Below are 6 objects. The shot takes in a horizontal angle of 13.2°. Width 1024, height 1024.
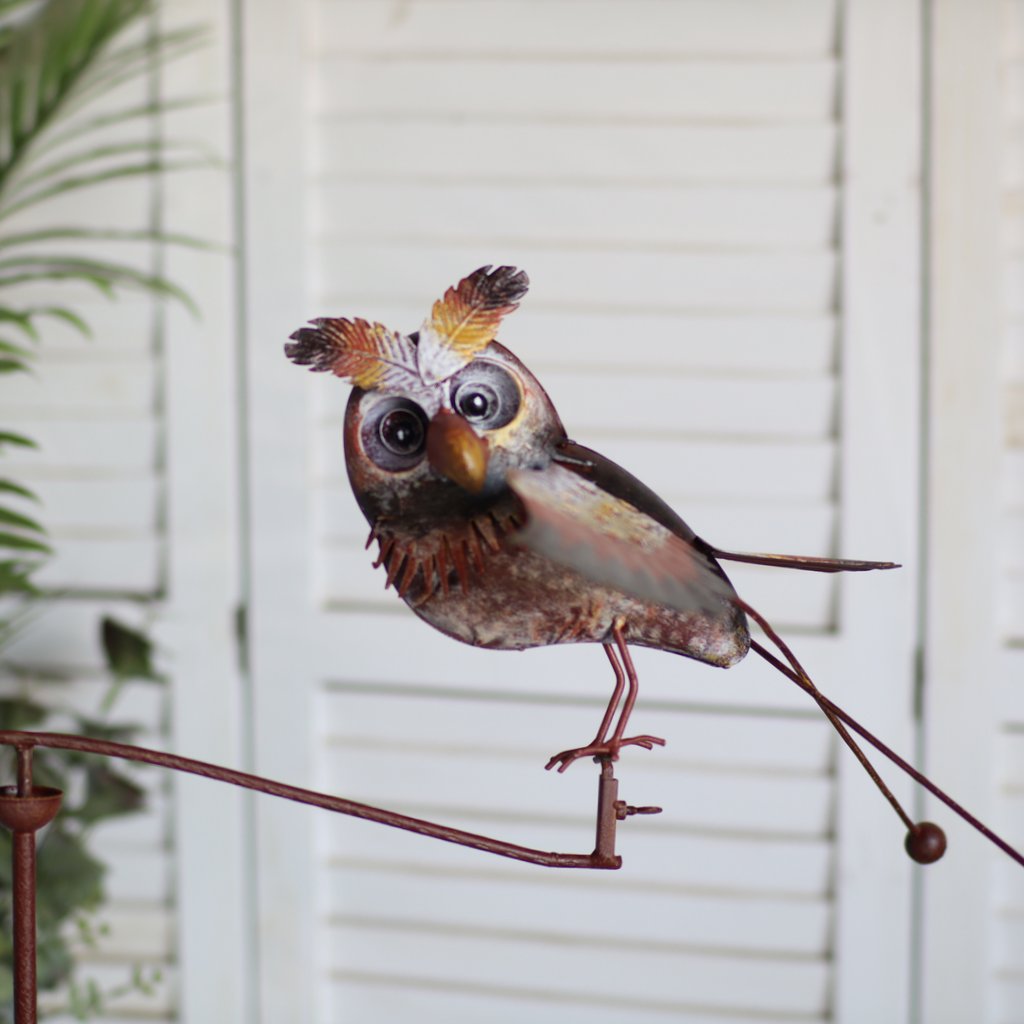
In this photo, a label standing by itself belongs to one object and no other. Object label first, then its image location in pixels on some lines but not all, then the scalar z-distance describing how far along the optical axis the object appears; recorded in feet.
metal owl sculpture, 7.62
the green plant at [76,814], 11.59
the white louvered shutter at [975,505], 11.32
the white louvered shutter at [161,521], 12.66
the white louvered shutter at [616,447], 11.78
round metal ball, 7.85
